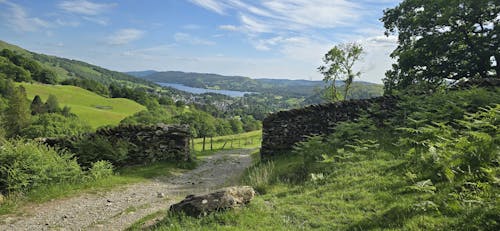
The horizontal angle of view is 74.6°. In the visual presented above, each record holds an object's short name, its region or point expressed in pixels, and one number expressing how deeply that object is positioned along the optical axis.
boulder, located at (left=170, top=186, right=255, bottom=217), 6.43
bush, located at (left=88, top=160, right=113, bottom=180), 11.59
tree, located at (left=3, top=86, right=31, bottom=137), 76.94
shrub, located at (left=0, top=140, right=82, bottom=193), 9.59
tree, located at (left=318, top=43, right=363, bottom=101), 38.12
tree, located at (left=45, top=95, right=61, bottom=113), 100.75
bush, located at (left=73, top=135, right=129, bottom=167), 13.51
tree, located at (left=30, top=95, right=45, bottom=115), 99.54
